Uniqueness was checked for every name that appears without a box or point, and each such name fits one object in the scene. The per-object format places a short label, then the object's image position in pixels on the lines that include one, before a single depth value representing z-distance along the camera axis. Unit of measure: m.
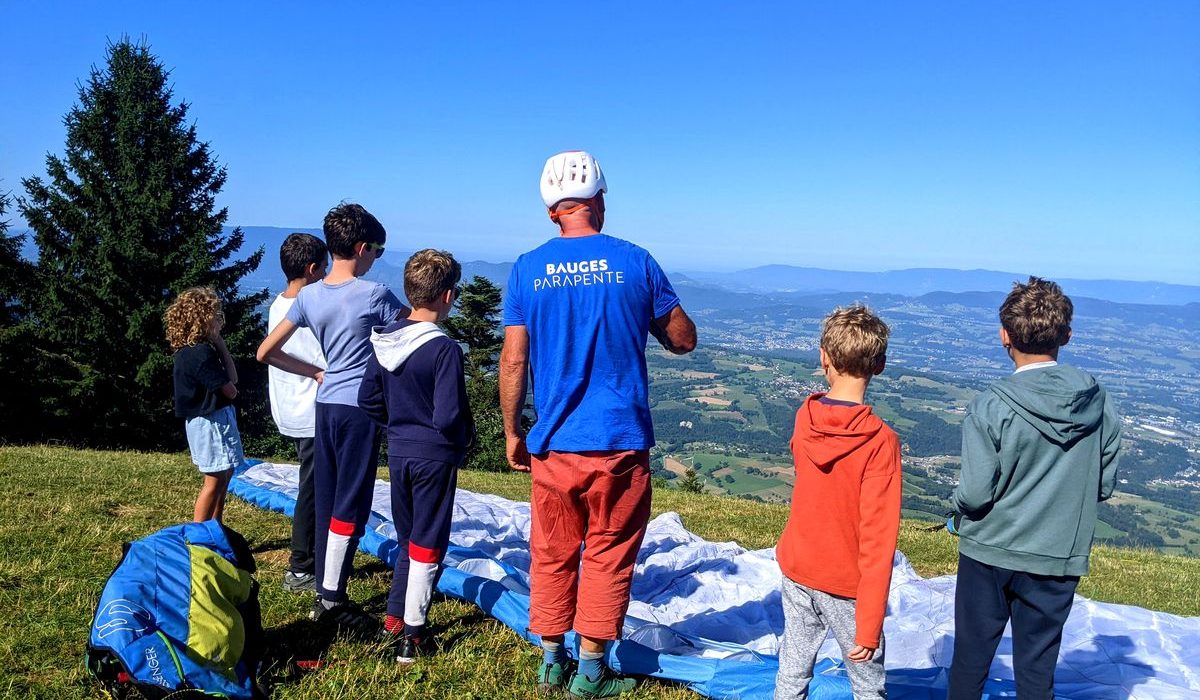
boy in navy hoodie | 3.74
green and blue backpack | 3.09
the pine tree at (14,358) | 22.69
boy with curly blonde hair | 4.88
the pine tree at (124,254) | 25.44
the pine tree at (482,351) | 32.12
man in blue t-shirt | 3.34
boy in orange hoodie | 2.79
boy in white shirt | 4.87
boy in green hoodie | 3.03
